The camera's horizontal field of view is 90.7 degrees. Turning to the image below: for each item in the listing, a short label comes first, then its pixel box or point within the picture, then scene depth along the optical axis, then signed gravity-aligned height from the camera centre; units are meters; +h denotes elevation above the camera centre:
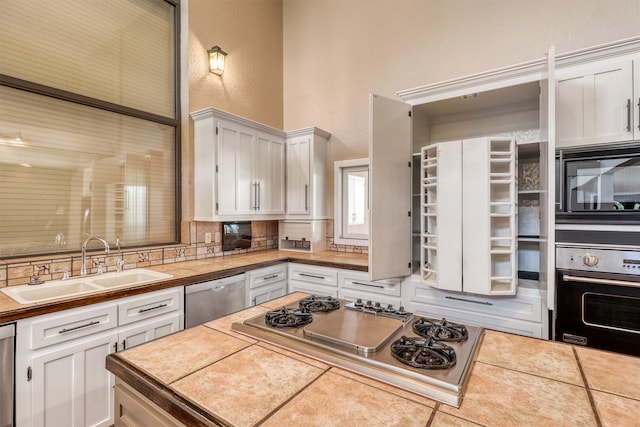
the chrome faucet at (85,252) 2.32 -0.29
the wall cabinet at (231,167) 2.97 +0.47
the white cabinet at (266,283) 2.89 -0.68
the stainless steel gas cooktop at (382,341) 0.87 -0.45
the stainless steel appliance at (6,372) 1.54 -0.78
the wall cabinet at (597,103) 1.92 +0.70
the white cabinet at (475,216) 2.22 -0.02
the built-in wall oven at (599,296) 1.82 -0.50
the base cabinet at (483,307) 2.17 -0.71
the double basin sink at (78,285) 1.97 -0.50
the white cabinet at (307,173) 3.65 +0.47
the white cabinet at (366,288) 2.74 -0.68
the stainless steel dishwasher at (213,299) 2.39 -0.70
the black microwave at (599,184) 1.85 +0.17
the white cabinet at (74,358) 1.63 -0.81
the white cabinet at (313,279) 3.04 -0.66
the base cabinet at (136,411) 0.89 -0.59
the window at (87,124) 2.17 +0.71
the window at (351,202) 3.58 +0.13
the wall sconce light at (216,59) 3.24 +1.59
